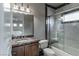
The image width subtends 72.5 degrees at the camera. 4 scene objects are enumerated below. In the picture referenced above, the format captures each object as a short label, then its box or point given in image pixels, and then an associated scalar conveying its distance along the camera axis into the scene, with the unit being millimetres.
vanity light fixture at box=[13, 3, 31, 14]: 1548
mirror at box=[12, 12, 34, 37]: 1538
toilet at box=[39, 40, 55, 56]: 1569
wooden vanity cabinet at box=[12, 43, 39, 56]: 1145
